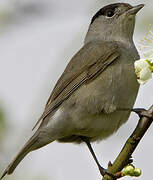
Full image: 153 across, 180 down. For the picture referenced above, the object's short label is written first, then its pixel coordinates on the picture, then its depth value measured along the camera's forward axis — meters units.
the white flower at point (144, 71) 5.55
